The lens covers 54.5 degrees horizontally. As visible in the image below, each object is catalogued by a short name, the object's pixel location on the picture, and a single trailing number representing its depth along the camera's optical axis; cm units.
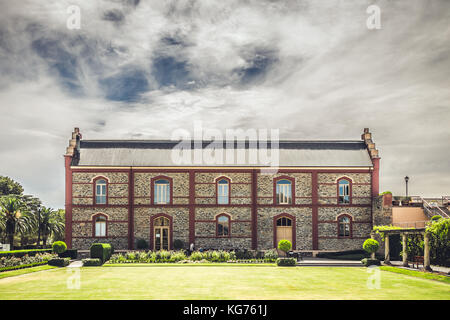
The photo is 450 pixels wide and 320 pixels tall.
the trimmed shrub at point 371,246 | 2992
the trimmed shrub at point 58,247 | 3225
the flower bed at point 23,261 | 2580
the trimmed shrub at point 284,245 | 3117
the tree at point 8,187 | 5969
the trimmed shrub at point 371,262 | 2872
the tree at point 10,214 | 4003
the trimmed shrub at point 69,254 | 3306
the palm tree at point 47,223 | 4962
